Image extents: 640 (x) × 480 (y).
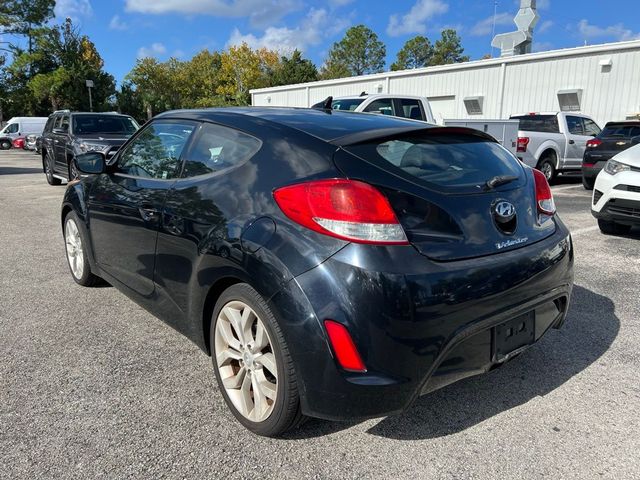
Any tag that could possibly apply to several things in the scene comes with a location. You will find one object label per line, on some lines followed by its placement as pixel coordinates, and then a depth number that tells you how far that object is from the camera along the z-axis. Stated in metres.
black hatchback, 2.07
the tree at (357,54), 76.88
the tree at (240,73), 57.84
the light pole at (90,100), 35.31
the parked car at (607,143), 10.78
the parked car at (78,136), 10.88
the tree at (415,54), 79.19
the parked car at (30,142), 29.64
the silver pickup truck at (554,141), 12.22
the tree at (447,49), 80.12
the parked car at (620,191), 6.08
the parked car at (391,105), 10.36
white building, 17.30
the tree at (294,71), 54.78
